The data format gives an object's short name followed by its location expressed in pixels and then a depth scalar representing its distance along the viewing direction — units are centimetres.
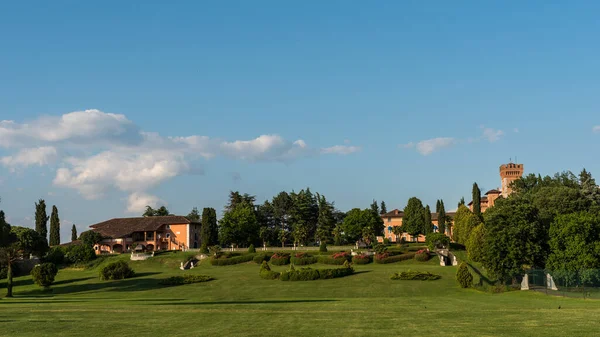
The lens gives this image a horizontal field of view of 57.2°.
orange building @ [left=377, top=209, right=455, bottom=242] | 14275
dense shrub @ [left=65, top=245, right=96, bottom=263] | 9006
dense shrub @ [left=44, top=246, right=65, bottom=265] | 8938
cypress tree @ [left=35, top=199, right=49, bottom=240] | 10894
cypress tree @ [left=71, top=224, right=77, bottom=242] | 11911
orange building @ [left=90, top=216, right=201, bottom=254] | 11091
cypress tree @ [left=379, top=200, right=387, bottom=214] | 17318
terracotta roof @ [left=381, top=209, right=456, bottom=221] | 14325
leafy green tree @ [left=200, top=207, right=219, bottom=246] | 10200
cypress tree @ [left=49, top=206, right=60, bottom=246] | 11094
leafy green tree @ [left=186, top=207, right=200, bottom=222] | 17202
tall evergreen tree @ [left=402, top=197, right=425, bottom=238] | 11669
